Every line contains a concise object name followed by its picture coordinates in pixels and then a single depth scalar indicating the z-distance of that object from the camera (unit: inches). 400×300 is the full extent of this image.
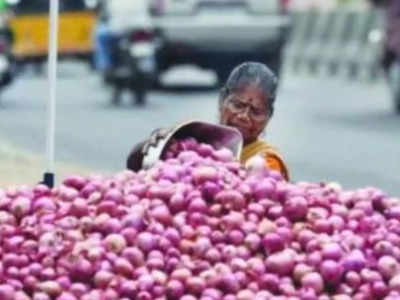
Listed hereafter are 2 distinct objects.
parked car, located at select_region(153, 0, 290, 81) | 1389.5
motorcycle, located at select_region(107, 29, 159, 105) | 1260.6
